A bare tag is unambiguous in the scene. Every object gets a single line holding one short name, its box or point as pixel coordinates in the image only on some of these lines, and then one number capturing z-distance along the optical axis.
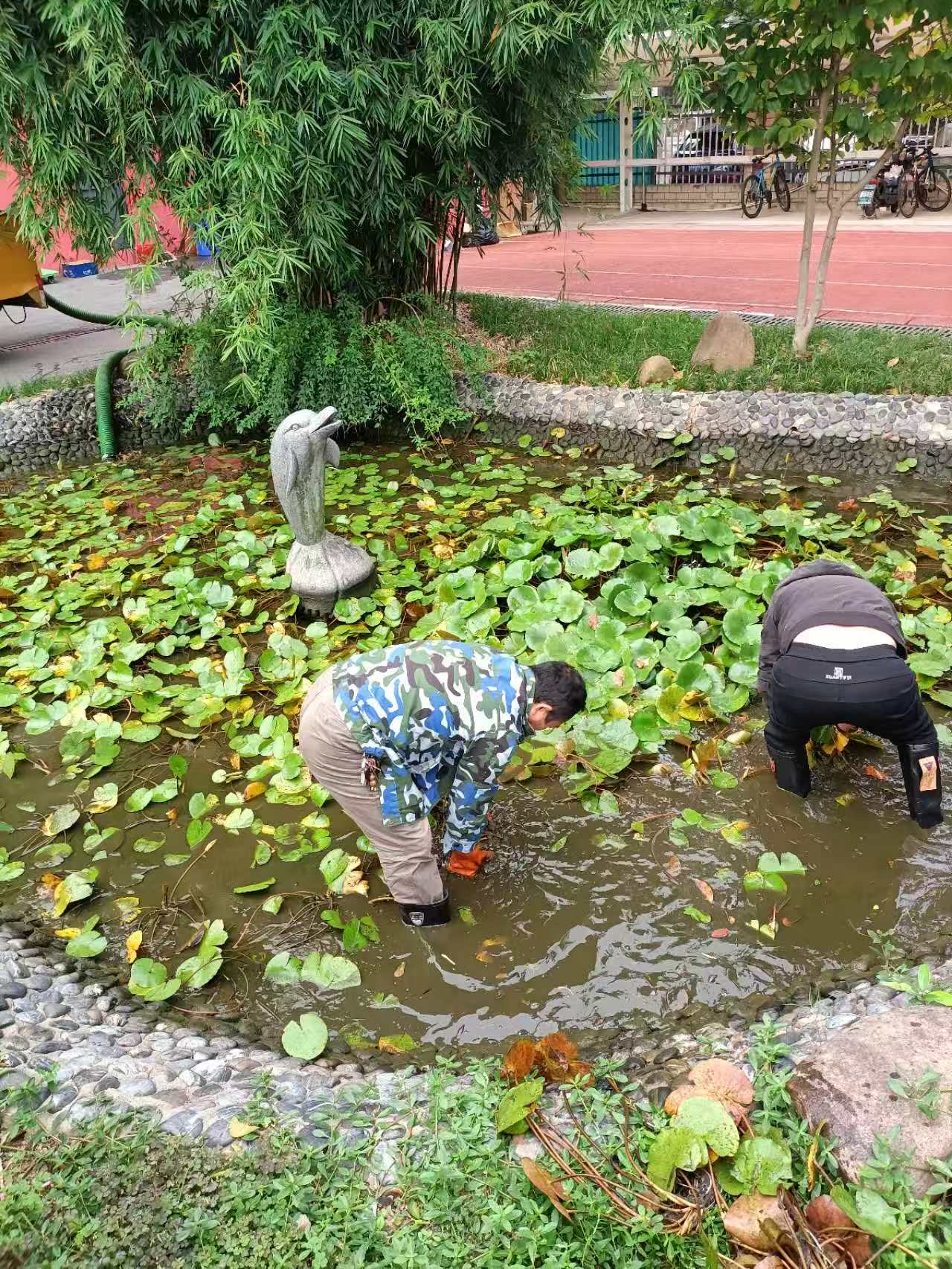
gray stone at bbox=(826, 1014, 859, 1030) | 2.30
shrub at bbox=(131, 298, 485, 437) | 6.39
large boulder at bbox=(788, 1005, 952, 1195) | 1.90
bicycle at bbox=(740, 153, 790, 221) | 16.09
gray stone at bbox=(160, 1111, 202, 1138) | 2.06
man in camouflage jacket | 2.40
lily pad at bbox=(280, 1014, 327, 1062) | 2.38
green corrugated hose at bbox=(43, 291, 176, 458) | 7.12
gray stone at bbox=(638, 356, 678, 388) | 6.79
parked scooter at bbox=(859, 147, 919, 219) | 14.58
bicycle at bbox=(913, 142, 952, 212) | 14.53
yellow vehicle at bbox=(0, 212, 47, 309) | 8.55
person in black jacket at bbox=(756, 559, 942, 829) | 2.66
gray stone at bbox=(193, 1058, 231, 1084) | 2.27
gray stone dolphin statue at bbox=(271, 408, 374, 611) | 4.16
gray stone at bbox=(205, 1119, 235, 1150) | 2.04
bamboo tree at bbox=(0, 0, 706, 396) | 5.18
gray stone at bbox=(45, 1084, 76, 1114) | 2.13
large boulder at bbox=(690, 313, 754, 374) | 6.85
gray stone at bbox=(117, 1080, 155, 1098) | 2.18
